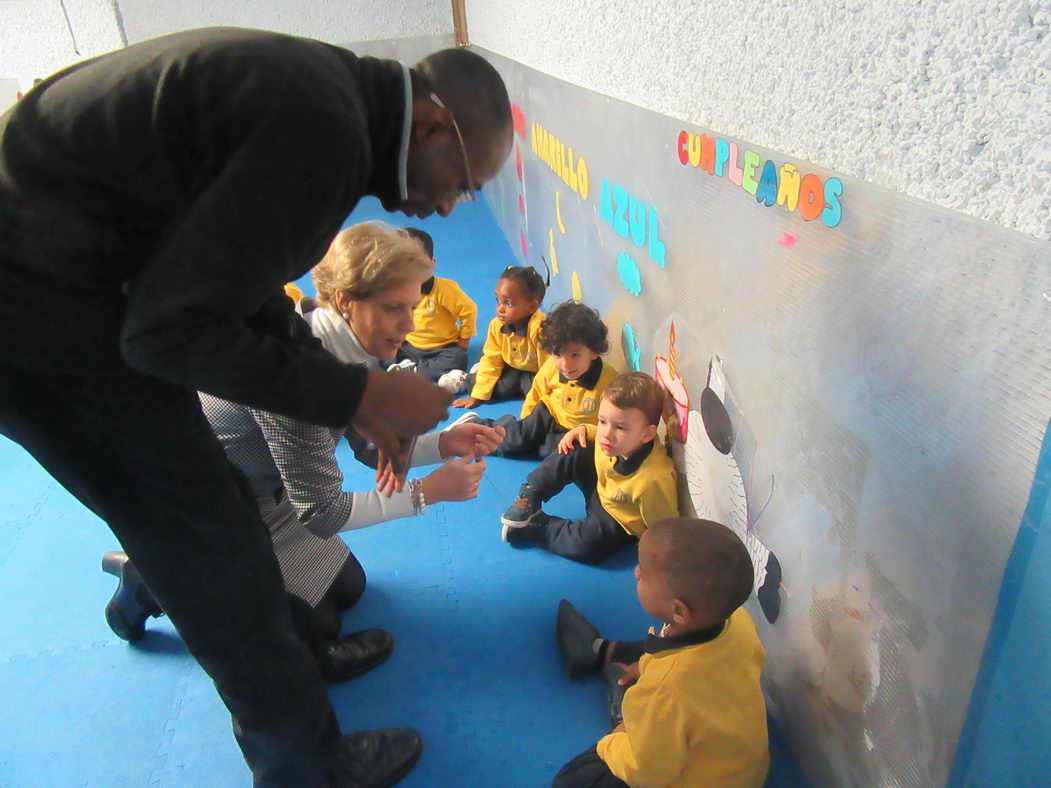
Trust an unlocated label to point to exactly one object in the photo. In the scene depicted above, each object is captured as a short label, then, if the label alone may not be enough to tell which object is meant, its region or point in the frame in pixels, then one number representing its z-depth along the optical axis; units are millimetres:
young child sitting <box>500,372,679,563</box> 1629
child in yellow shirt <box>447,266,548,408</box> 2352
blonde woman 1276
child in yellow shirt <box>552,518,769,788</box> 1001
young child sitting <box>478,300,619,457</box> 1930
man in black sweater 589
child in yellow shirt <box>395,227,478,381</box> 2752
